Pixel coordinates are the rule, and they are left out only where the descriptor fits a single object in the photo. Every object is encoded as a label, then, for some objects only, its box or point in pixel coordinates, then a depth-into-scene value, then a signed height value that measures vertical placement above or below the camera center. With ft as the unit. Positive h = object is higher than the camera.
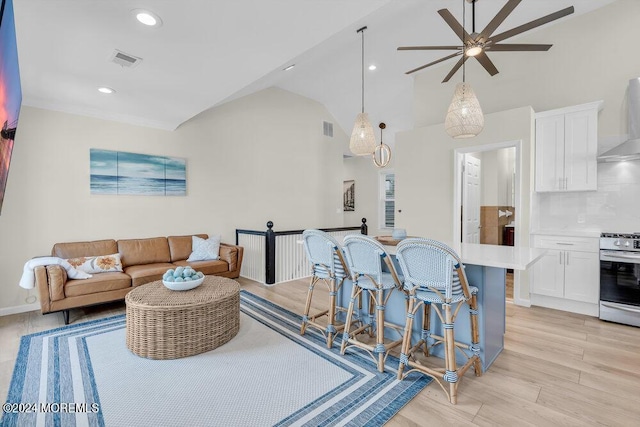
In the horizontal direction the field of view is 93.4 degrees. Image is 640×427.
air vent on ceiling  8.58 +4.35
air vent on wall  23.01 +6.14
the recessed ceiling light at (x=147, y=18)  6.77 +4.39
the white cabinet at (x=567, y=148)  11.71 +2.51
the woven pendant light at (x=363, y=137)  11.64 +2.77
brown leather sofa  10.31 -2.62
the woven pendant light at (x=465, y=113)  8.53 +2.75
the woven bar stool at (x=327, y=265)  8.81 -1.72
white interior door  15.23 +0.51
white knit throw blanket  10.28 -2.12
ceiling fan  7.57 +4.75
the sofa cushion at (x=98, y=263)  11.61 -2.26
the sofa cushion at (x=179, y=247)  14.89 -1.99
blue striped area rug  5.93 -4.11
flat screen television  3.72 +1.78
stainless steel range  10.23 -2.34
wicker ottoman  8.23 -3.25
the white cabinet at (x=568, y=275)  11.31 -2.54
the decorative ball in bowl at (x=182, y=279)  9.23 -2.26
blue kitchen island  7.22 -2.38
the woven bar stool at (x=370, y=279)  7.58 -1.89
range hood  10.69 +3.11
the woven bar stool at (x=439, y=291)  6.40 -1.87
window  26.55 +0.78
